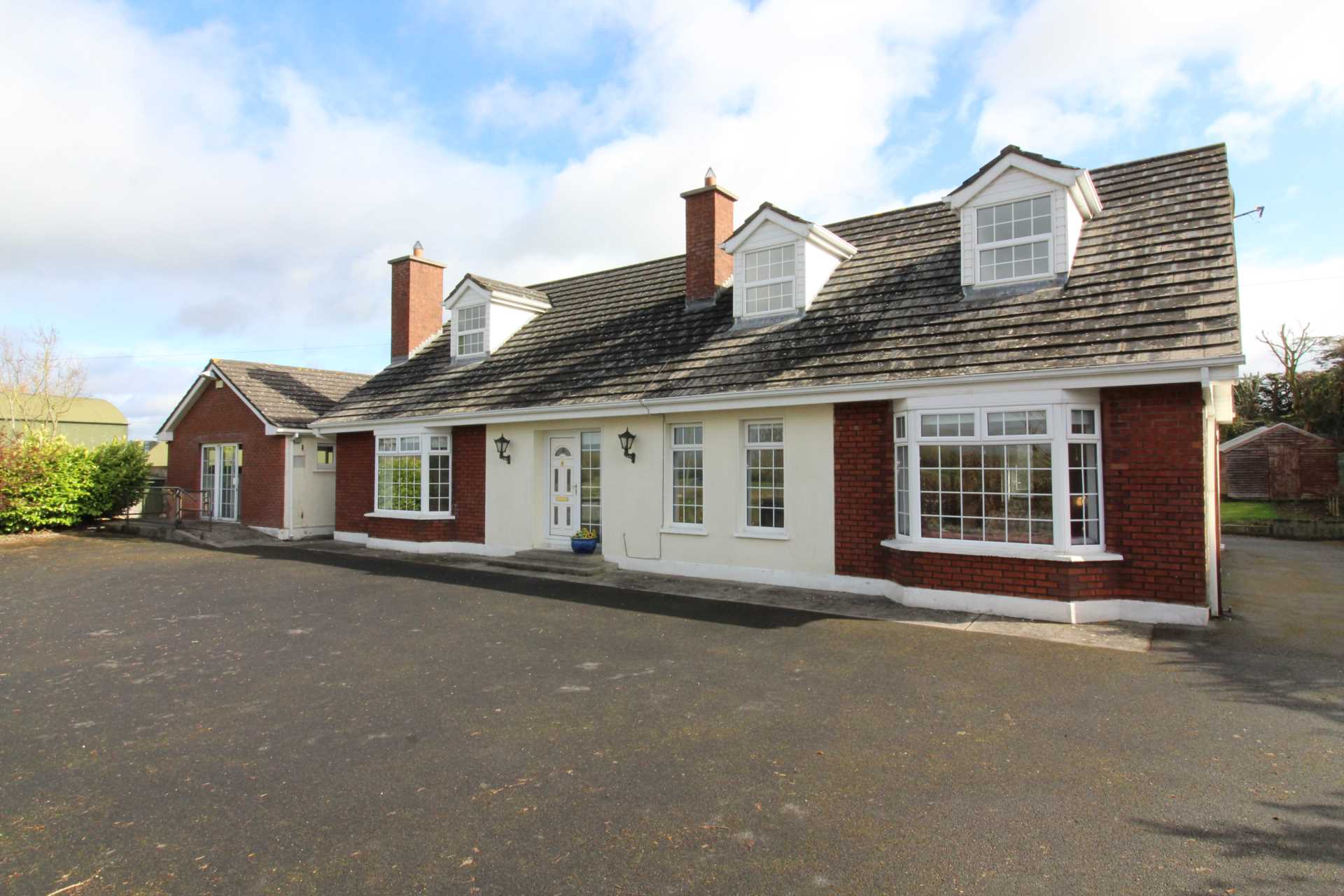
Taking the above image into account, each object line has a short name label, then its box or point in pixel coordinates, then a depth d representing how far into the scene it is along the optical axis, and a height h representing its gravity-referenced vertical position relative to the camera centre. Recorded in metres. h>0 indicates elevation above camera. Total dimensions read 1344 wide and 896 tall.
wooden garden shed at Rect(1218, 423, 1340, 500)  28.06 +0.35
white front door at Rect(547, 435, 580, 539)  14.46 -0.18
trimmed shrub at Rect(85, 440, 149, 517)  21.62 +0.09
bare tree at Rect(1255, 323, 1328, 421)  38.66 +6.59
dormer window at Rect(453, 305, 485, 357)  17.42 +3.55
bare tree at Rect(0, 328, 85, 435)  32.44 +3.81
